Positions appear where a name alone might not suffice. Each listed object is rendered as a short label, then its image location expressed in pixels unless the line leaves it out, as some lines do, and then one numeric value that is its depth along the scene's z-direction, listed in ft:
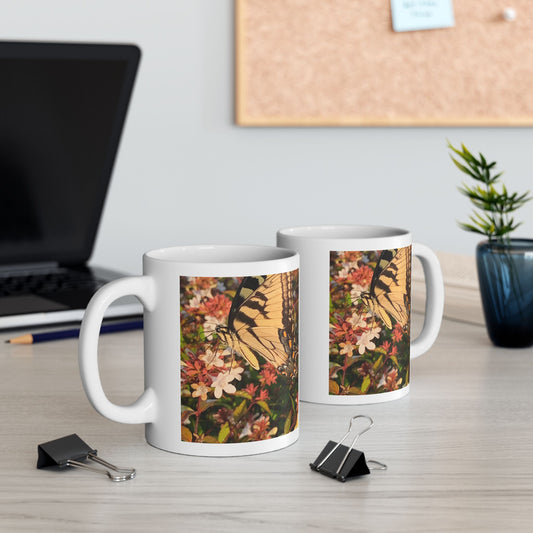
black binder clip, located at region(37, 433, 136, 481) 3.19
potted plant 4.02
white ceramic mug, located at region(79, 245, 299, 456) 3.25
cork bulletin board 7.17
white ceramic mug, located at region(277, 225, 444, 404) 3.53
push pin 7.39
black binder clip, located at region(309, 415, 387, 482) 3.17
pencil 4.05
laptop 4.71
